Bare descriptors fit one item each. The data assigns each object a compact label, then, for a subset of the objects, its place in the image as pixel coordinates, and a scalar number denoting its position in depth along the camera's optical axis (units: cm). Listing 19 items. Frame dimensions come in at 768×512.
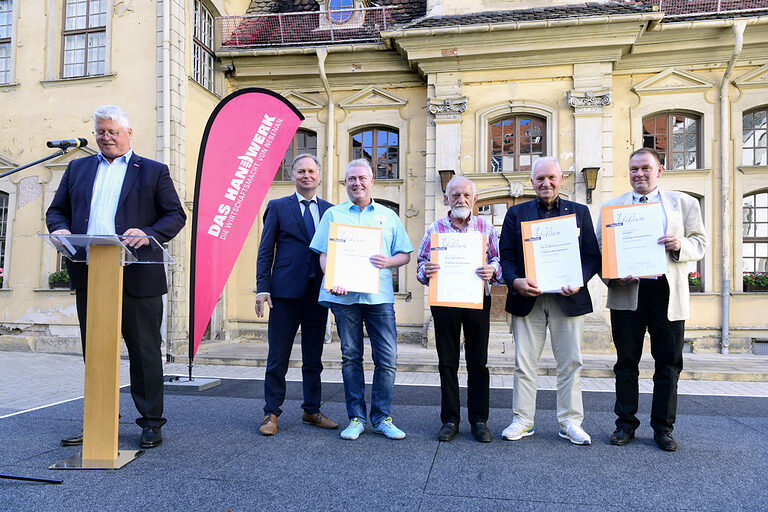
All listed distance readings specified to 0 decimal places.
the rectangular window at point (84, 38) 1014
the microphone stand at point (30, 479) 271
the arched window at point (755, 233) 1012
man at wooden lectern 341
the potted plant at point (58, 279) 1007
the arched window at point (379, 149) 1135
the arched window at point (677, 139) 1038
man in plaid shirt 371
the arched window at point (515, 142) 1049
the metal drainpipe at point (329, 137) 1109
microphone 379
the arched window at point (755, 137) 1012
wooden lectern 305
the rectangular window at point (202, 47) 1071
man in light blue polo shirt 377
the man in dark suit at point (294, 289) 398
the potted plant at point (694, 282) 997
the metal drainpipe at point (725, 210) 978
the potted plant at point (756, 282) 986
